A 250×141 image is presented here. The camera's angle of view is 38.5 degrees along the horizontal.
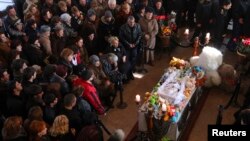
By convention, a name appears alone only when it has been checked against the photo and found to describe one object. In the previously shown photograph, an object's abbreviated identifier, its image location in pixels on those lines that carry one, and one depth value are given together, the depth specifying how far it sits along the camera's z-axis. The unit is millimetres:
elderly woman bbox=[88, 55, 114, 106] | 7363
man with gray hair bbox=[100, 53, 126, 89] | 7754
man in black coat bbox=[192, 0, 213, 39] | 9836
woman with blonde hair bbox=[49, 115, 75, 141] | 5578
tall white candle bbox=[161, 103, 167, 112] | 6418
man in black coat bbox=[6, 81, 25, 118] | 6111
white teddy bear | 8016
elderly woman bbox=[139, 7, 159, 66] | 8867
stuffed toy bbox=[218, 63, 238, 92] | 8086
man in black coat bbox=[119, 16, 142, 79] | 8531
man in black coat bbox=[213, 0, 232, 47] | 9742
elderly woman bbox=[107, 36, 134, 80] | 8039
